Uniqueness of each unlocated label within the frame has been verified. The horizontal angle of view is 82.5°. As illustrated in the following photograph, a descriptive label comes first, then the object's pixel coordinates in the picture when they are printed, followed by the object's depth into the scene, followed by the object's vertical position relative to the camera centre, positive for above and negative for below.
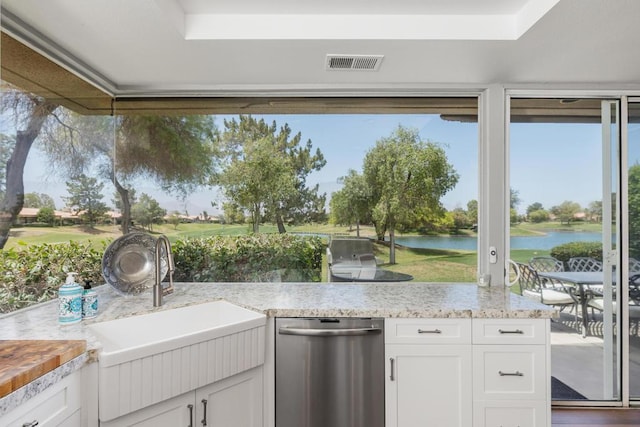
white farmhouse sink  1.42 -0.61
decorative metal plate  2.15 -0.28
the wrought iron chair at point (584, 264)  2.58 -0.32
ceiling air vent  2.08 +0.92
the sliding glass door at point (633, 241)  2.54 -0.15
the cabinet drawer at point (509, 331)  1.91 -0.59
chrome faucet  1.99 -0.29
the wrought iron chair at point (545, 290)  2.61 -0.51
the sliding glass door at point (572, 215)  2.56 +0.03
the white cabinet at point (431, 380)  1.90 -0.84
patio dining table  2.58 -0.43
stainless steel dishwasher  1.89 -0.83
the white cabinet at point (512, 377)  1.89 -0.82
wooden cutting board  1.08 -0.48
